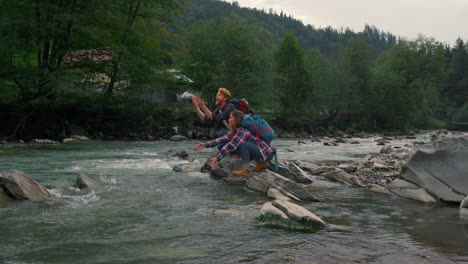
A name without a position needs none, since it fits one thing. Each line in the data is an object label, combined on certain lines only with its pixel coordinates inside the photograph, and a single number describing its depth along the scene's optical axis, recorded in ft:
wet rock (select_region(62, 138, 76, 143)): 78.22
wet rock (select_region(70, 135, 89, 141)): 84.08
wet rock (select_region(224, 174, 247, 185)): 31.55
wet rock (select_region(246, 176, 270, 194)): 27.89
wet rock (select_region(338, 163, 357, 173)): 39.93
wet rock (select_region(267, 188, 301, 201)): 25.76
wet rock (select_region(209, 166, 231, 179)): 33.65
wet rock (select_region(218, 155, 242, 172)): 34.73
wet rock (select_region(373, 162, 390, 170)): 41.16
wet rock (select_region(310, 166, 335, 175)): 38.42
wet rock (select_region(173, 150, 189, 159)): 51.93
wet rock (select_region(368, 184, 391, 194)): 28.64
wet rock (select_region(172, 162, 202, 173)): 38.50
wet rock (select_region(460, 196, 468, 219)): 21.20
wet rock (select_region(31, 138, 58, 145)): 73.72
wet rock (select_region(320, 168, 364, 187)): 32.77
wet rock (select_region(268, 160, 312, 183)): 33.14
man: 31.12
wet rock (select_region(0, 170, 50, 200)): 23.91
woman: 30.05
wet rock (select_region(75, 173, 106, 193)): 27.12
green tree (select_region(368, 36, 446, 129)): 188.24
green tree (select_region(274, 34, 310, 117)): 172.14
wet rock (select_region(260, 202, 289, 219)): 18.90
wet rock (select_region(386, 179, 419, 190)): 27.17
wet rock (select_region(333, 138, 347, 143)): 104.53
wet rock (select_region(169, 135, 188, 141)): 99.18
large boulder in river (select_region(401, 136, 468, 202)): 25.39
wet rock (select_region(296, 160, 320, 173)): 40.28
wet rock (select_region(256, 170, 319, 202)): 25.86
